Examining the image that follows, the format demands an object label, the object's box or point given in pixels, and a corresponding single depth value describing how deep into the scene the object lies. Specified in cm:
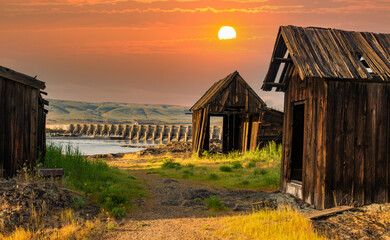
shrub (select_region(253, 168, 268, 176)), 1495
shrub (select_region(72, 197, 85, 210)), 863
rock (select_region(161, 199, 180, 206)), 1027
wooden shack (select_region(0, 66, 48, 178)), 985
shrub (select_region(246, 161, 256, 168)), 1739
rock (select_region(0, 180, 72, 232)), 720
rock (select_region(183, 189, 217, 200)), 1120
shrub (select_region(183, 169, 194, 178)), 1598
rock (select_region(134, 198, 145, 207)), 998
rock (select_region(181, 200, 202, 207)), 1018
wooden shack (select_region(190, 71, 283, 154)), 2212
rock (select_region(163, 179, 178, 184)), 1431
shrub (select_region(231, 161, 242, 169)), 1730
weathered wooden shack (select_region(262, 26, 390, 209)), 908
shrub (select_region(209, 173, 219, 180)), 1496
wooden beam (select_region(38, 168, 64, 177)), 1022
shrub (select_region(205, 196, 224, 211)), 955
